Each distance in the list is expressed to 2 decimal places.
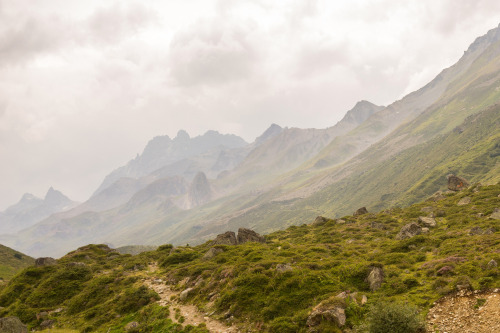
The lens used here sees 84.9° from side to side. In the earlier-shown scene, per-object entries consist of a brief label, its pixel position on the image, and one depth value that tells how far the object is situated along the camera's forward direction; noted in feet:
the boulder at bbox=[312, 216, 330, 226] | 291.38
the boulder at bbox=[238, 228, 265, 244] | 235.61
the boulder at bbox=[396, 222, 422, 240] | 170.98
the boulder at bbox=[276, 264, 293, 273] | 101.52
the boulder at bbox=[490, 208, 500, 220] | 169.31
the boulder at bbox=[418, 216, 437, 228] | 187.86
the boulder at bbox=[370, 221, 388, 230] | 218.59
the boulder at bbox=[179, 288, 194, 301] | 110.58
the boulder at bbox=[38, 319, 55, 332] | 115.77
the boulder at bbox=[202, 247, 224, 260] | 167.96
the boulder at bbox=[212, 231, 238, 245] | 225.35
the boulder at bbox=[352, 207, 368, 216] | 316.25
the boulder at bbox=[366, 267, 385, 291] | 90.07
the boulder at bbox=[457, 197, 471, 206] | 238.27
